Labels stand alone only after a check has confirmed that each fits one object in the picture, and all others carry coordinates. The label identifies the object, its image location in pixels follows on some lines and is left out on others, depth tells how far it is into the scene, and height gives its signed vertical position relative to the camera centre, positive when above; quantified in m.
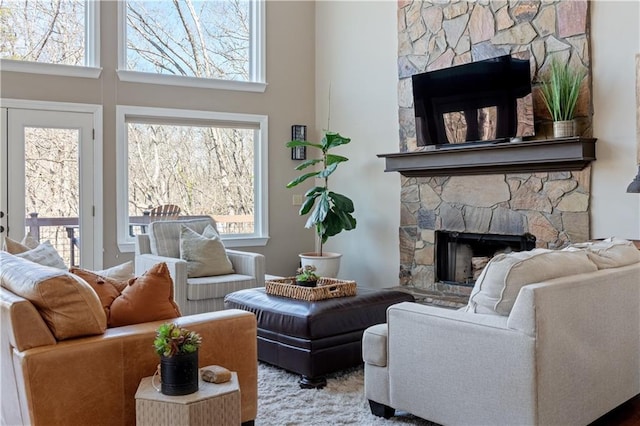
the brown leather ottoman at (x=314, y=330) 3.20 -0.69
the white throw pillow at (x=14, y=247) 2.99 -0.20
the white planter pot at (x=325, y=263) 5.84 -0.54
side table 1.96 -0.68
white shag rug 2.72 -0.98
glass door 5.18 +0.27
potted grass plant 4.17 +0.80
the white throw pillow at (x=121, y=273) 2.62 -0.29
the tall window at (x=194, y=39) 5.80 +1.79
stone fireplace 4.29 +0.28
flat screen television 4.43 +0.87
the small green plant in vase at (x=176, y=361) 2.02 -0.53
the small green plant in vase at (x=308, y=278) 3.71 -0.44
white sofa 2.19 -0.58
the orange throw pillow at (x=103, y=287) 2.34 -0.32
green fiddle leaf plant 5.68 +0.05
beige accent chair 4.48 -0.49
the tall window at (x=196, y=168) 5.79 +0.43
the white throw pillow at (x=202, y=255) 4.78 -0.38
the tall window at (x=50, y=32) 5.27 +1.65
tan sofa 1.95 -0.56
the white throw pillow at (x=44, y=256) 2.93 -0.24
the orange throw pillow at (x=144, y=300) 2.33 -0.37
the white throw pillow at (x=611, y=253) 2.70 -0.21
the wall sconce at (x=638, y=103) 3.93 +0.72
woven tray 3.52 -0.50
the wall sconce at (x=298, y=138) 6.54 +0.80
